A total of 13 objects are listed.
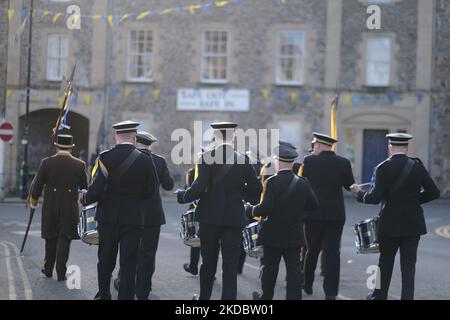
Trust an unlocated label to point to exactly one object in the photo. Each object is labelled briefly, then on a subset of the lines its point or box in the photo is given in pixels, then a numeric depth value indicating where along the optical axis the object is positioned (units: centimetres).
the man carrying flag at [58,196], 1944
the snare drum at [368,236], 1655
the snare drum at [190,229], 1806
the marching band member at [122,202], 1527
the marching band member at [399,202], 1585
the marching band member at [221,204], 1522
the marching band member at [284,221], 1513
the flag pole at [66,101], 2348
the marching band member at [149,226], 1614
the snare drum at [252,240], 1675
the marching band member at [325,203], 1753
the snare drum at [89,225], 1753
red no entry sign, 4816
